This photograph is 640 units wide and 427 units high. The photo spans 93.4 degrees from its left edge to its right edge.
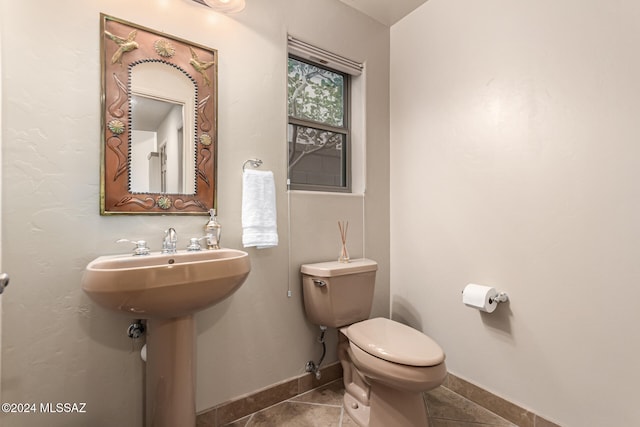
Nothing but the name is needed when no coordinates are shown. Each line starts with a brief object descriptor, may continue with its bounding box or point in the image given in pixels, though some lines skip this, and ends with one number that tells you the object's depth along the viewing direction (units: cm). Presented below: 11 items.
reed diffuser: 181
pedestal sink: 91
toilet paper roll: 150
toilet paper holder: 152
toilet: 121
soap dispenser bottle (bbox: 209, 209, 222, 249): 140
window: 188
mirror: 122
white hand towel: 149
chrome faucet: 128
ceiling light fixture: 137
